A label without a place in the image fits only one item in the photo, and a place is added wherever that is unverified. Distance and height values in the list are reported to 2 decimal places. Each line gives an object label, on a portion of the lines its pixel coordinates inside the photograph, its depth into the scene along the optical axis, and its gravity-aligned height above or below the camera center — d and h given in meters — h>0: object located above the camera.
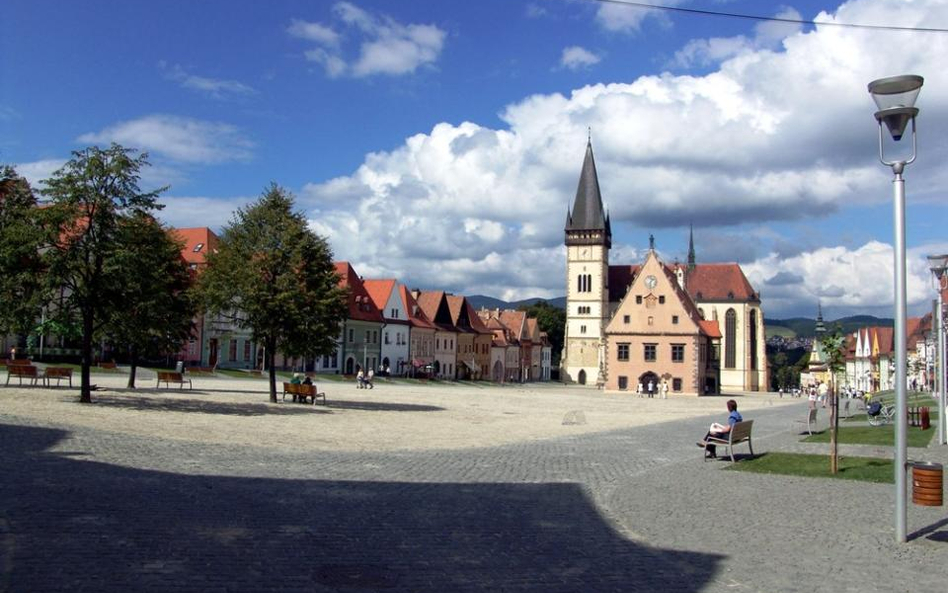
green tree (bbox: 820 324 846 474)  20.94 -0.04
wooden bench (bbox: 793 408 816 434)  28.40 -2.49
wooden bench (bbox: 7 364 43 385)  33.06 -1.42
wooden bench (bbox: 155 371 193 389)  39.16 -1.87
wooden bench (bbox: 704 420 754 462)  18.88 -2.09
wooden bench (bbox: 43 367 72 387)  33.47 -1.50
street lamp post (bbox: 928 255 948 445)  23.23 +0.72
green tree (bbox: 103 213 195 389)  27.52 +1.80
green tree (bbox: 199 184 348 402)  31.91 +2.30
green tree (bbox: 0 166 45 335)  25.98 +2.09
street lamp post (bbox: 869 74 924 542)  10.38 +1.82
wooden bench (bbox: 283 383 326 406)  35.16 -2.18
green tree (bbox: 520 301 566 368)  150.12 +4.56
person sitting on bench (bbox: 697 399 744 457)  19.48 -2.08
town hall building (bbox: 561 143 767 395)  116.38 +6.01
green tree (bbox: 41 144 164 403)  26.61 +3.55
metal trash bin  11.42 -1.88
